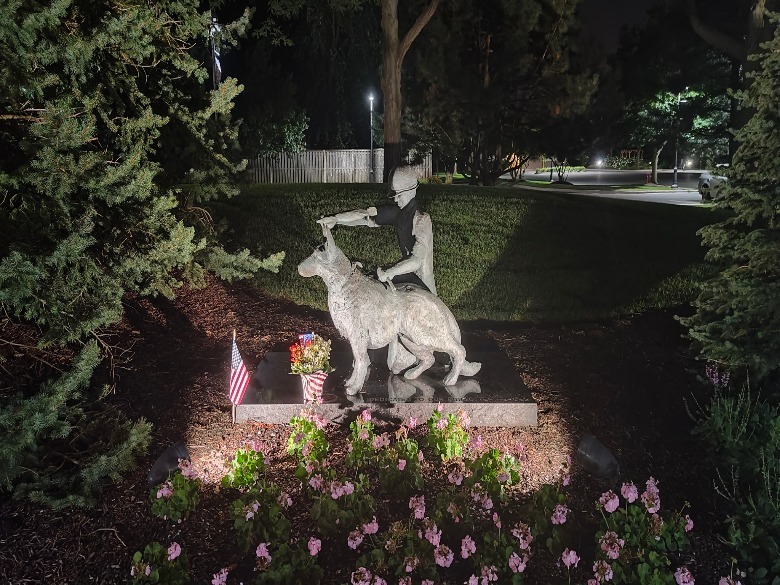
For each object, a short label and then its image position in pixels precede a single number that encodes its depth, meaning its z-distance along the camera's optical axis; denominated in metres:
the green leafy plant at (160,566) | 4.07
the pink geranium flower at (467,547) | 4.18
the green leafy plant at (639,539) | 4.12
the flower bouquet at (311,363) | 5.61
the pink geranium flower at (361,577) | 3.99
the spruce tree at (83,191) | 4.61
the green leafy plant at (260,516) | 4.37
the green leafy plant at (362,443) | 5.09
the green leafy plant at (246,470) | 4.92
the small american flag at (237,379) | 5.42
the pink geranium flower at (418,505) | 4.41
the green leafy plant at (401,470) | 4.88
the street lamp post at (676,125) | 30.03
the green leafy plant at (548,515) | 4.42
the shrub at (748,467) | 4.45
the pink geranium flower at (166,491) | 4.61
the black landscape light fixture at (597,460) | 5.17
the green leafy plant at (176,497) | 4.61
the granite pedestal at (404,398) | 5.64
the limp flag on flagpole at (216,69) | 16.72
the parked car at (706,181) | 25.56
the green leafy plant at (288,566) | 4.04
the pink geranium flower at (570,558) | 4.12
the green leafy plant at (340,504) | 4.51
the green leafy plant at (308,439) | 5.13
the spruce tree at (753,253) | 5.86
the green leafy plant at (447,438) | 5.23
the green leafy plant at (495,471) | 4.84
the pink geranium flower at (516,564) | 4.11
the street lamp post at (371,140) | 26.69
